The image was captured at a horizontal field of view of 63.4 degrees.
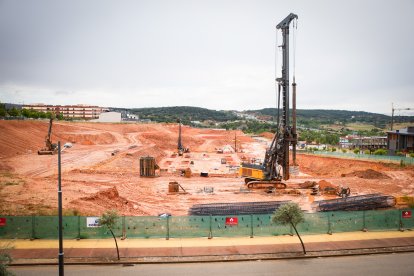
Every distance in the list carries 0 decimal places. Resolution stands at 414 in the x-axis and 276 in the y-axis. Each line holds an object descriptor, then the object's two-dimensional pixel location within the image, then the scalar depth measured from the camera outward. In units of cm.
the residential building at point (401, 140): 8244
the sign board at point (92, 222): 2183
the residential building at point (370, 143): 11789
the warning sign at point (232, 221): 2291
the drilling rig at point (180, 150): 8362
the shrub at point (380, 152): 7761
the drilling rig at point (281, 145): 3812
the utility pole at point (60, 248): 1455
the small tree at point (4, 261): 1145
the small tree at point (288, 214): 2039
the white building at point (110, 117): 16500
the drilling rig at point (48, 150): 6469
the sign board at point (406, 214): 2458
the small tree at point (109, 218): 1934
